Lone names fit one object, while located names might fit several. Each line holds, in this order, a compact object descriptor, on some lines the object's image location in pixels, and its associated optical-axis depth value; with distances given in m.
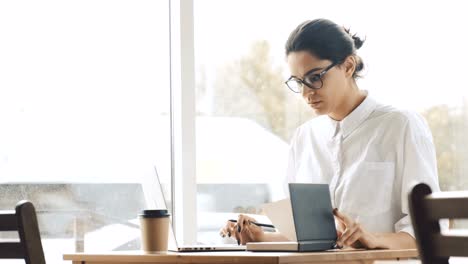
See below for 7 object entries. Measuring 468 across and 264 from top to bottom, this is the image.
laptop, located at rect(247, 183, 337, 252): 2.12
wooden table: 1.97
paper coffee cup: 2.38
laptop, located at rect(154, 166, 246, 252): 2.36
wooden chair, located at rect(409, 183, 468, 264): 1.30
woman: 2.71
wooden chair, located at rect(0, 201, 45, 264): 1.82
